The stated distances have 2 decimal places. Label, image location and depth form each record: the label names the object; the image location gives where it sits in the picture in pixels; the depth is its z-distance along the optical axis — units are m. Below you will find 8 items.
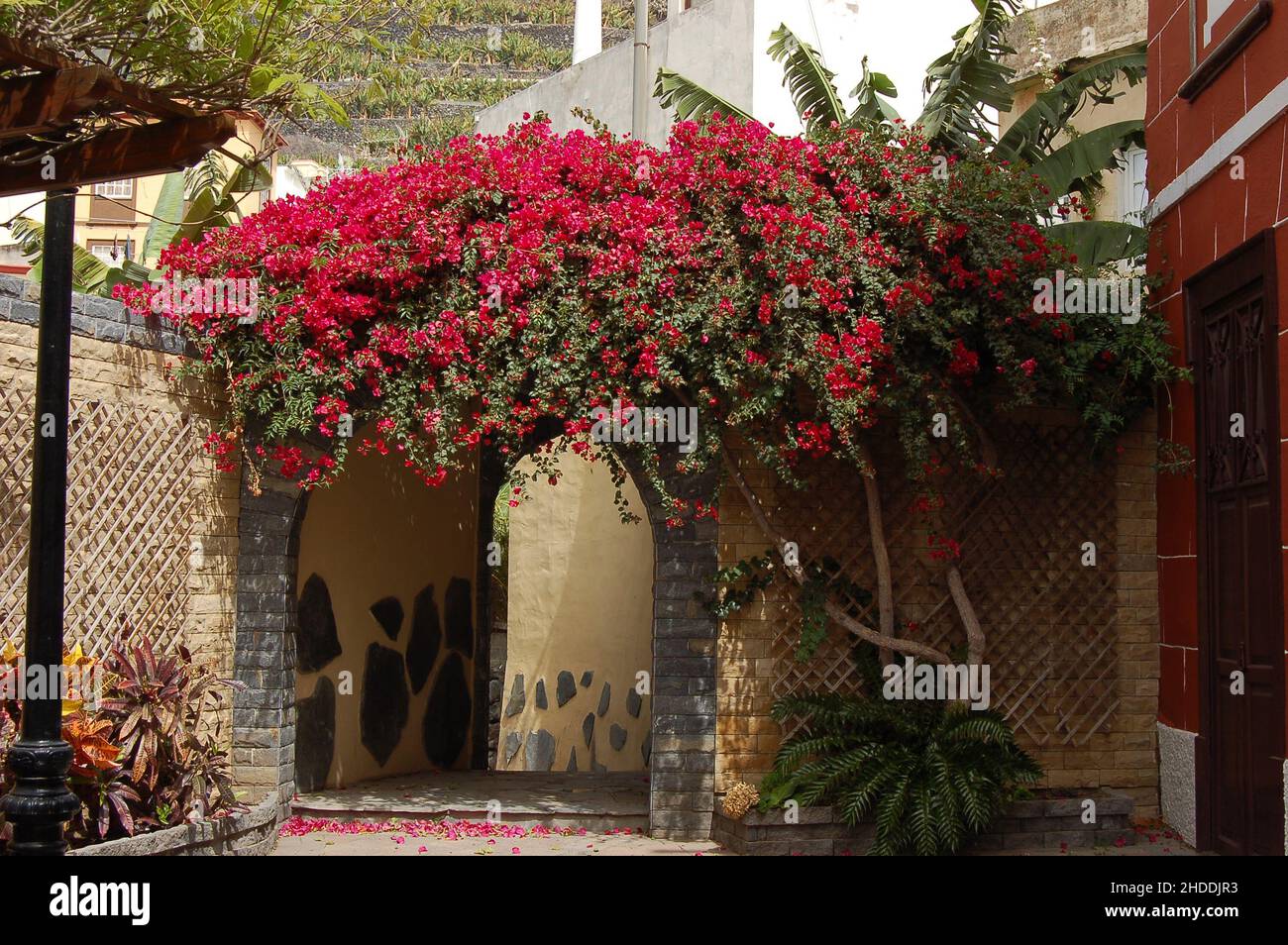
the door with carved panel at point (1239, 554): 7.43
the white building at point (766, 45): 14.99
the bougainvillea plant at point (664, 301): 8.36
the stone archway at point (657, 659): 8.85
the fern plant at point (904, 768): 7.94
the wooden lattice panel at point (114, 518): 7.38
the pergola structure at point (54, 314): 4.94
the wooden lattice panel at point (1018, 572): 9.12
